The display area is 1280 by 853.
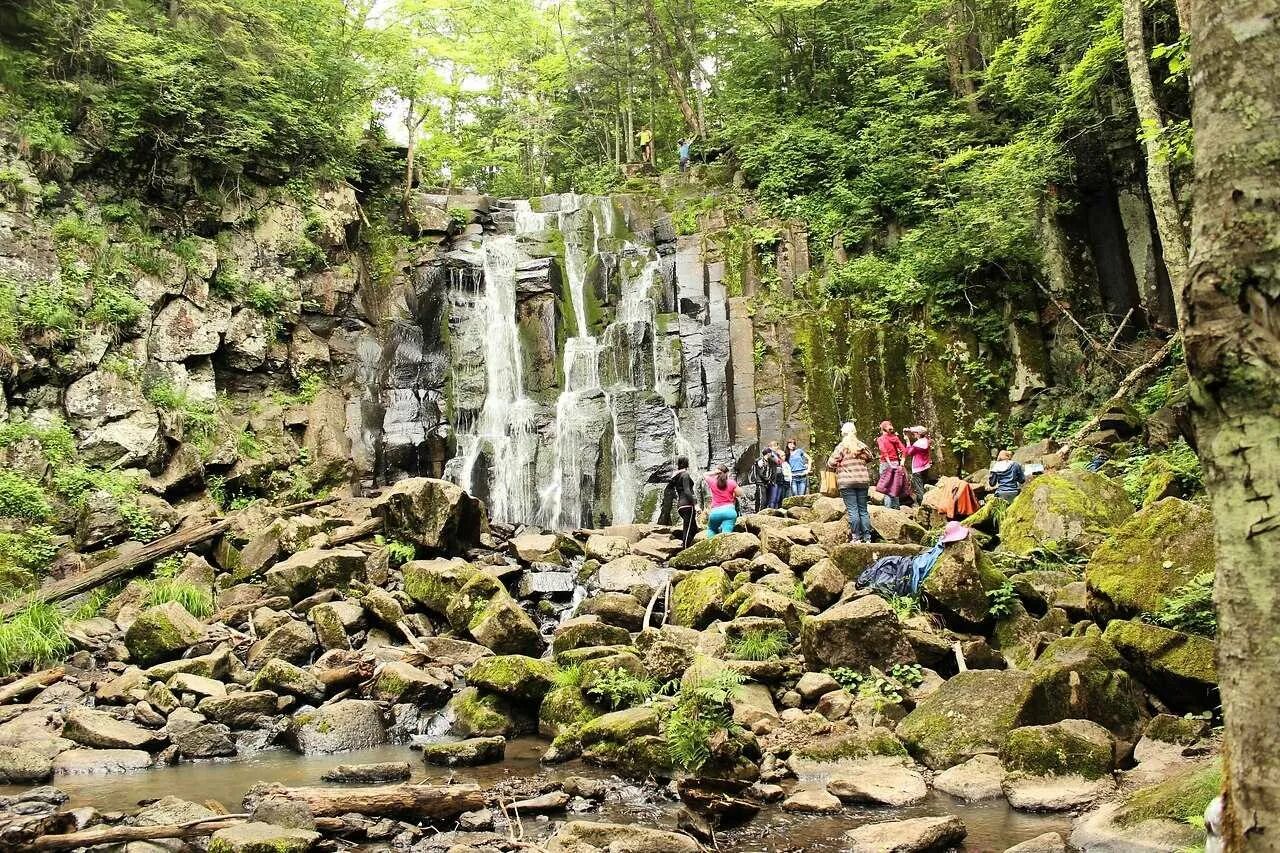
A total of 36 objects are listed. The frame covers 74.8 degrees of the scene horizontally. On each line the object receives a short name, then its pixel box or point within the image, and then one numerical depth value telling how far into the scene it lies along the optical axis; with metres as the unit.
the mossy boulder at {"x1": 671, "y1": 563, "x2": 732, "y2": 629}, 10.28
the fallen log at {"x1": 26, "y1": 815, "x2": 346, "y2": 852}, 5.34
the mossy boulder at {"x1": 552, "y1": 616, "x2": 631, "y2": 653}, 10.00
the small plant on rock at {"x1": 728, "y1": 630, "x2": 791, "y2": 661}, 8.94
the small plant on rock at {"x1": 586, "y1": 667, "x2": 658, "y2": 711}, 8.38
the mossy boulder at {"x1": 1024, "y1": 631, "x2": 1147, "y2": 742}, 6.78
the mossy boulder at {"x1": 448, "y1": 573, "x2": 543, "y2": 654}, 10.50
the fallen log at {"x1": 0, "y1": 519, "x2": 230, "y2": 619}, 12.12
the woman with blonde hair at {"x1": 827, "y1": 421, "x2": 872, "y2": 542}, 11.37
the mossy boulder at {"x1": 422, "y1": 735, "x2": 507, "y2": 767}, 7.75
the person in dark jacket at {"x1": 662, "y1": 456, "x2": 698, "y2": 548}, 13.98
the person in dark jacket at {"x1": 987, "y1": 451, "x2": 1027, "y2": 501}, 13.01
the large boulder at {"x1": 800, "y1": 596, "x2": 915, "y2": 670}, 8.38
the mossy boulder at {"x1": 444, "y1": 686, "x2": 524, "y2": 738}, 8.66
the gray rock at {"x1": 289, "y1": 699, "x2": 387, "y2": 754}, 8.55
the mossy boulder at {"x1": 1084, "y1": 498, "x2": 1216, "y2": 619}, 7.47
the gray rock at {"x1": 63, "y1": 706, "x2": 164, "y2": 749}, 8.25
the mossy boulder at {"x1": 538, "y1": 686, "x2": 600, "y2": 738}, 8.48
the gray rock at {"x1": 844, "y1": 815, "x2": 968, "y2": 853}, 5.20
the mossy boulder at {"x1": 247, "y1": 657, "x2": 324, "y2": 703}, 9.58
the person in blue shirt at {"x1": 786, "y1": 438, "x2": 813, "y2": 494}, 17.59
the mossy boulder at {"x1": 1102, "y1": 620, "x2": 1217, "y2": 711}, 6.49
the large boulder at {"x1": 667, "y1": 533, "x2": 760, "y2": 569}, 12.03
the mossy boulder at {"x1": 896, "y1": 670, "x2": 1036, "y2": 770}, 6.84
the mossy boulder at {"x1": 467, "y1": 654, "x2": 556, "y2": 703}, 8.87
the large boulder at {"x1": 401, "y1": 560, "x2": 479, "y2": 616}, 11.79
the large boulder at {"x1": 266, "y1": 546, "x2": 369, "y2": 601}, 12.38
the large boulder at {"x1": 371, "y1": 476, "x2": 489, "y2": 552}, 14.28
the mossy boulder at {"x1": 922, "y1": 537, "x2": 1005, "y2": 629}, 8.96
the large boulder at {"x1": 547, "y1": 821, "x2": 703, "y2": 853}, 5.23
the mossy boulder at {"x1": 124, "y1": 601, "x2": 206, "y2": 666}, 10.54
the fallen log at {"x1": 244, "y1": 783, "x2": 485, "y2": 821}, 6.06
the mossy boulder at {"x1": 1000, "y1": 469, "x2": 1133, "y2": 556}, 10.51
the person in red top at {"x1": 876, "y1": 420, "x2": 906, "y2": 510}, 15.38
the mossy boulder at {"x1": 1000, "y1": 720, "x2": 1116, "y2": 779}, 6.16
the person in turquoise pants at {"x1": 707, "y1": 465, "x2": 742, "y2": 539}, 13.25
